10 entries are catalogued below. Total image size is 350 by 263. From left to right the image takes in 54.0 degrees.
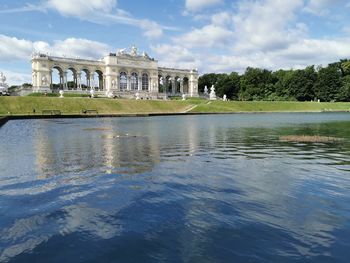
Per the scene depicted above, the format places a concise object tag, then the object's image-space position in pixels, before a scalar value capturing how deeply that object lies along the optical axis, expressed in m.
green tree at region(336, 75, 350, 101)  120.34
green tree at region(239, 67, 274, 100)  138.62
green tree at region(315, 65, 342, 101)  124.69
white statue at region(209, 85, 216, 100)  113.12
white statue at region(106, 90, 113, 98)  103.63
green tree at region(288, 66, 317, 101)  127.75
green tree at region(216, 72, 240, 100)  150.12
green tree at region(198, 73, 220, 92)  167.75
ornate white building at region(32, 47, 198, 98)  113.25
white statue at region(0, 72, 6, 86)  82.25
